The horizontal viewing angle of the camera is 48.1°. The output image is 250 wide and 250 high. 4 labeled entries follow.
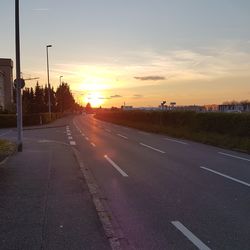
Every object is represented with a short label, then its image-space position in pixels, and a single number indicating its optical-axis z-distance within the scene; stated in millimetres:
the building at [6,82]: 57374
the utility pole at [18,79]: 12282
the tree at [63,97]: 82643
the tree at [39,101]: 62084
